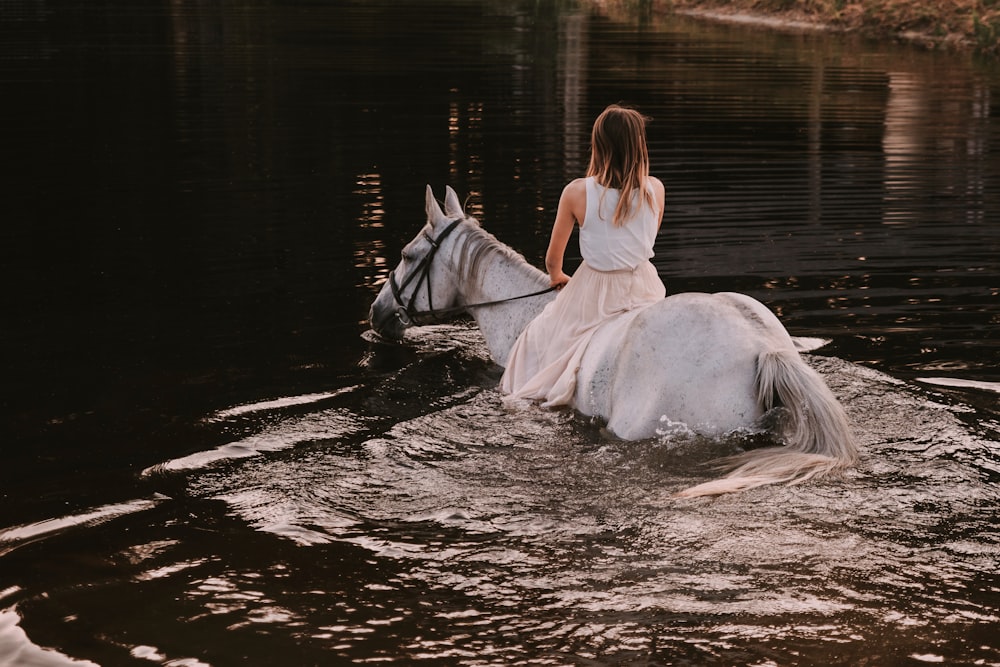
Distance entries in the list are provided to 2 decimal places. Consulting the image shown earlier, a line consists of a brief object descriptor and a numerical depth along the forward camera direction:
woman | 7.14
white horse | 5.93
